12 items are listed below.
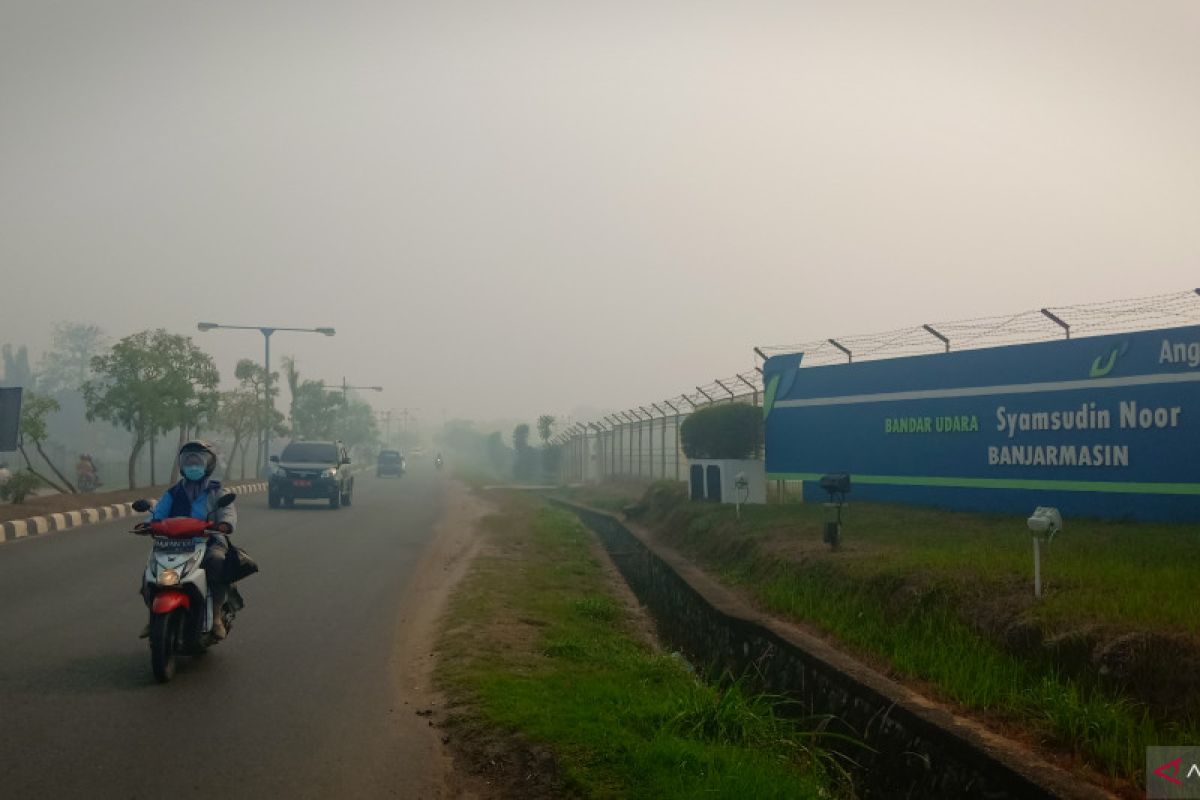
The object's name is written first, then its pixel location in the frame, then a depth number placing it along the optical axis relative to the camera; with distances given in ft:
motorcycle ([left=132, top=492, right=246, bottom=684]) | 23.88
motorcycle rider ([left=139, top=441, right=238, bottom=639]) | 26.30
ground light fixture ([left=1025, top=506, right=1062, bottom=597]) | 24.93
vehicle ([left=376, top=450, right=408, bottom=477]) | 210.79
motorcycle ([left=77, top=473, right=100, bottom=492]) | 105.81
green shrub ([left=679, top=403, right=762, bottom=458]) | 67.92
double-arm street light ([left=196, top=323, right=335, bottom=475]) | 125.59
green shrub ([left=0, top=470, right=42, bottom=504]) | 73.92
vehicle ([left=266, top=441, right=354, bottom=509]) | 85.97
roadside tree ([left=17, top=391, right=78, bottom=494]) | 85.87
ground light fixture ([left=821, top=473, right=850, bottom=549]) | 38.78
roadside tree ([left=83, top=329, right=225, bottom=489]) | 97.09
